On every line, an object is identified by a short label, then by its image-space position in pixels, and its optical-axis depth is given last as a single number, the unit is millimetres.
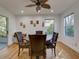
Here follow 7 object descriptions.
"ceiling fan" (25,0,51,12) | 2083
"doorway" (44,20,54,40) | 4990
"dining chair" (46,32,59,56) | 2454
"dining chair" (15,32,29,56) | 2505
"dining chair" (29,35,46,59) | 1817
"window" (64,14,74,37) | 3287
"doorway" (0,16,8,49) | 3604
